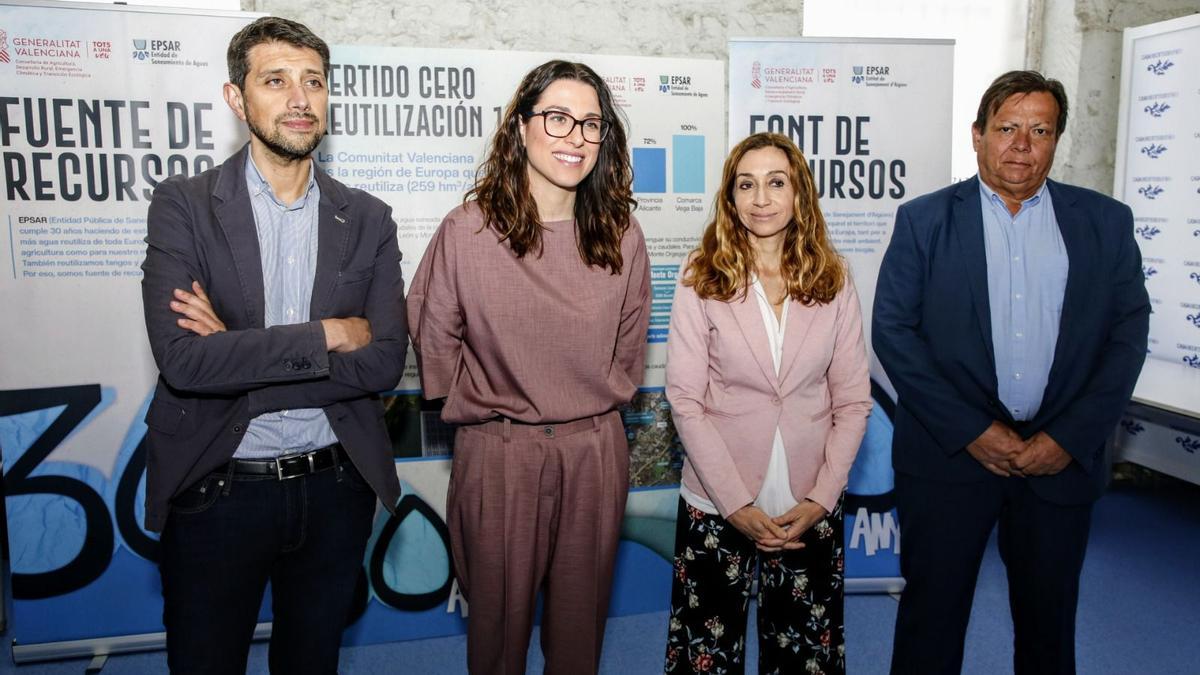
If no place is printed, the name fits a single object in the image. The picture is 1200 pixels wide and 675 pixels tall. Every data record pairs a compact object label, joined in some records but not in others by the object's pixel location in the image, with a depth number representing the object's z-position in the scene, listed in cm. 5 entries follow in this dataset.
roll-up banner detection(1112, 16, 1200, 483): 386
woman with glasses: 181
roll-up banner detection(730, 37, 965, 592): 303
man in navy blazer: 207
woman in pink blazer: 199
